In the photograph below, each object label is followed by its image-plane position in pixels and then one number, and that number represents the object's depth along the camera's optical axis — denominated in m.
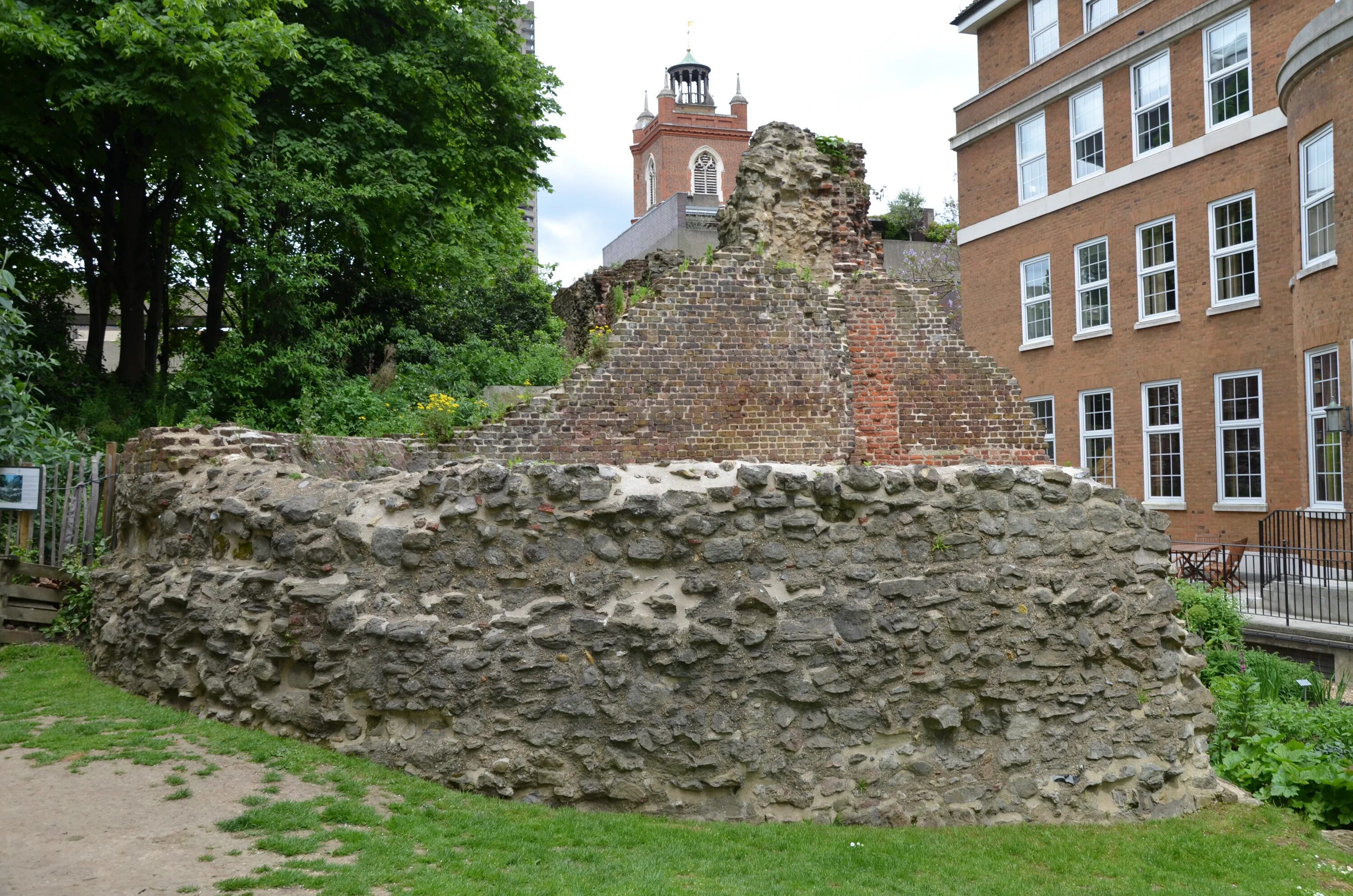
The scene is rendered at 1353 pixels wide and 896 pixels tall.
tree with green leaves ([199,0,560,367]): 17.81
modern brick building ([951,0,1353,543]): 16.78
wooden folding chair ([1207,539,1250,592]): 16.08
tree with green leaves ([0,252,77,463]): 10.53
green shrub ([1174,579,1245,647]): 12.36
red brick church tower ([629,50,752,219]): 65.94
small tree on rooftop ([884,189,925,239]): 38.78
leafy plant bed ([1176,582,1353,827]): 7.55
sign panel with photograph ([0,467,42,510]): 9.75
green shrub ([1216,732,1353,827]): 7.41
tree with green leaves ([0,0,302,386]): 13.73
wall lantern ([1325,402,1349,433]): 15.28
